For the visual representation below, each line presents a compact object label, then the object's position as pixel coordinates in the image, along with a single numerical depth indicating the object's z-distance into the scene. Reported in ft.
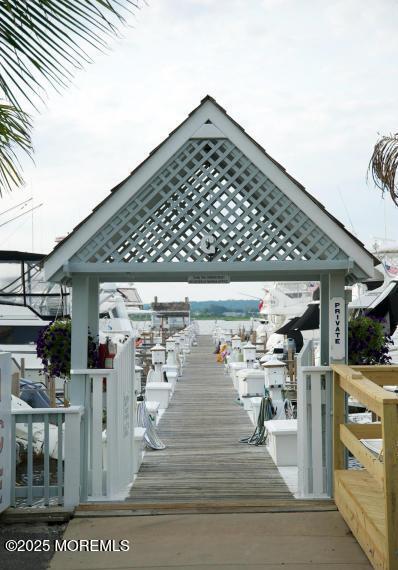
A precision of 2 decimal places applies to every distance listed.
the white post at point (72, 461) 21.75
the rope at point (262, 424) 34.40
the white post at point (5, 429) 20.80
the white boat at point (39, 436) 37.22
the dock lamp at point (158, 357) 67.21
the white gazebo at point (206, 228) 22.47
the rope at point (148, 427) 33.40
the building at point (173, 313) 252.42
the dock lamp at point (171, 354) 76.00
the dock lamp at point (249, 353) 68.39
